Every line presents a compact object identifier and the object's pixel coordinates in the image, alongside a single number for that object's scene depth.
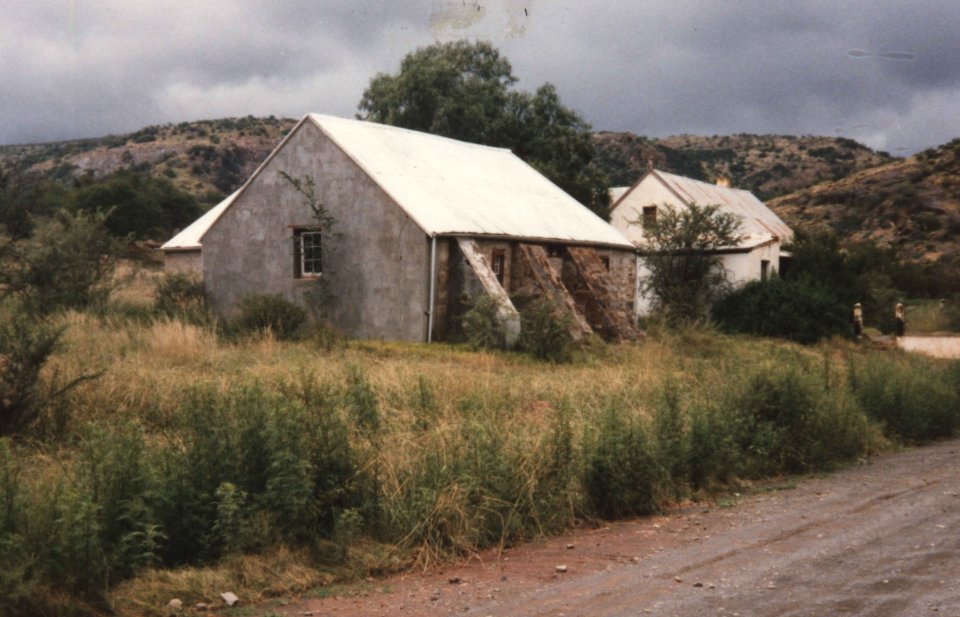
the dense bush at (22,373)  10.45
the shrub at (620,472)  9.95
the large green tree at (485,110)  42.75
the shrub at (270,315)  21.39
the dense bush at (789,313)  30.22
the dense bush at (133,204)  45.91
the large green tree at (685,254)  31.95
